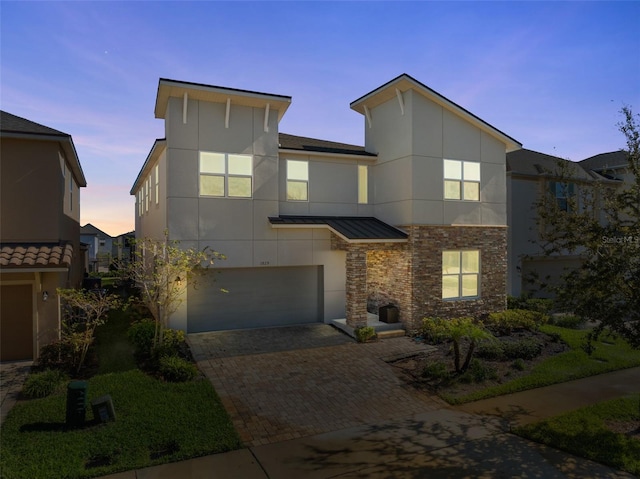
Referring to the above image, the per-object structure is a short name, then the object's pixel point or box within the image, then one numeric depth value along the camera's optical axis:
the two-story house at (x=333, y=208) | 13.89
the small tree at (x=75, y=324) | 10.11
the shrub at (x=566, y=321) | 16.38
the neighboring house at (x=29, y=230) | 10.84
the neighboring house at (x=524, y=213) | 20.19
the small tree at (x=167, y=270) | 11.30
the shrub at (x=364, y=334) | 13.76
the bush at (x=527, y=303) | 17.61
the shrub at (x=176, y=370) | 9.78
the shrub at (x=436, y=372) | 10.32
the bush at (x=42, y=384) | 8.66
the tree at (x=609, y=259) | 7.14
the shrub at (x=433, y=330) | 13.42
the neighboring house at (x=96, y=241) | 51.97
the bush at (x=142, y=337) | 11.31
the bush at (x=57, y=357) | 10.09
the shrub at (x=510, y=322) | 14.97
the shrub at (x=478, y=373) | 10.19
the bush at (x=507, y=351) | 12.04
